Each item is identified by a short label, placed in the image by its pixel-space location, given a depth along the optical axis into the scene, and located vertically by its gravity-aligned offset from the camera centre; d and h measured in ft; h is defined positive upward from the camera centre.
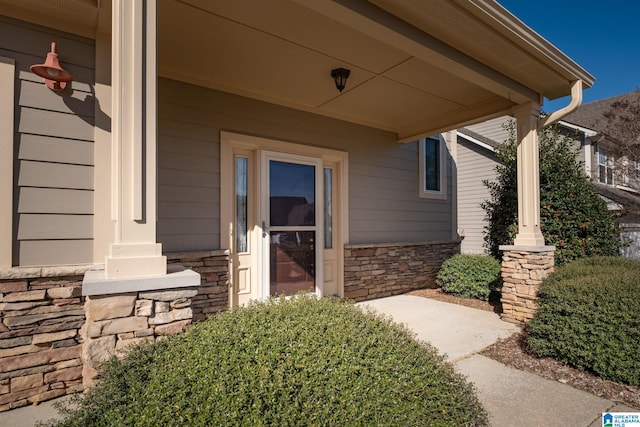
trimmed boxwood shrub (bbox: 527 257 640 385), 8.38 -2.96
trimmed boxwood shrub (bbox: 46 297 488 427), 4.12 -2.28
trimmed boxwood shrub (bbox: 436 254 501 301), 17.04 -3.14
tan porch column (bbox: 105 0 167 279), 6.06 +1.40
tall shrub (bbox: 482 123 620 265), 14.76 +0.32
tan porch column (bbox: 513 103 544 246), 13.50 +1.71
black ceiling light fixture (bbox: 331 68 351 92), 11.65 +5.13
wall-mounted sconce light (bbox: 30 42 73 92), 7.61 +3.48
